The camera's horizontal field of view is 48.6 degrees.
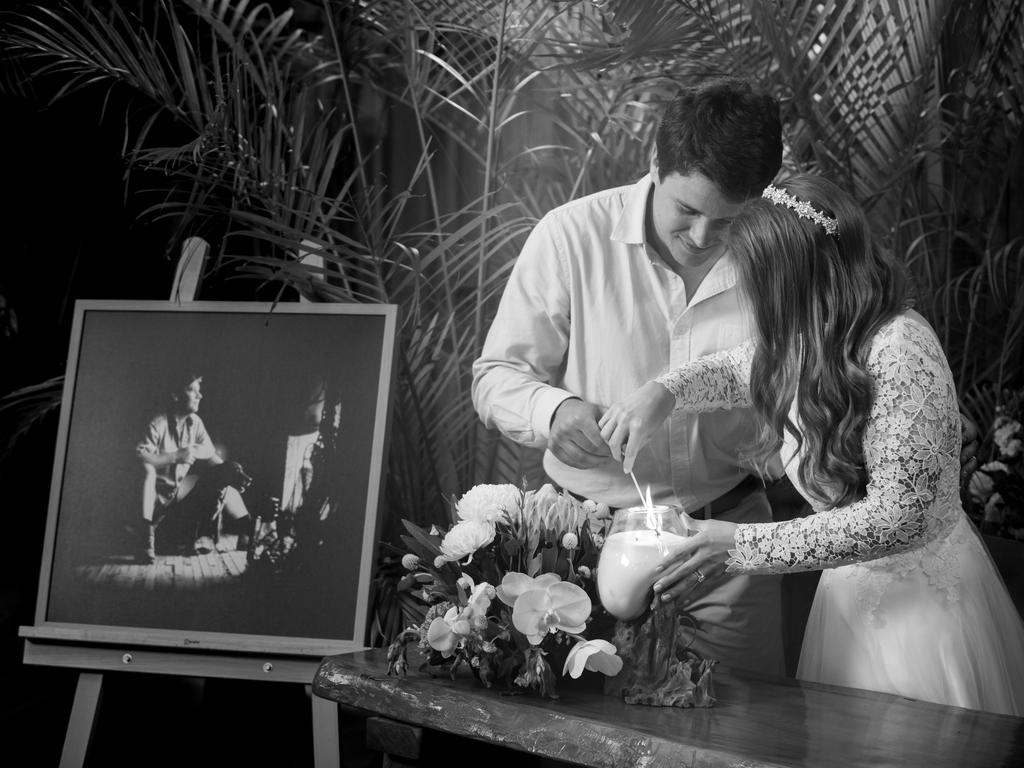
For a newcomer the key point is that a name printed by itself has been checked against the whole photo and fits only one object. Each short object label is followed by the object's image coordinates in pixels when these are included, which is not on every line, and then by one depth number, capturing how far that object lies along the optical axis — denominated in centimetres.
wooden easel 240
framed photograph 248
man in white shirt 219
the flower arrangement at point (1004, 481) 287
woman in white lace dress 155
